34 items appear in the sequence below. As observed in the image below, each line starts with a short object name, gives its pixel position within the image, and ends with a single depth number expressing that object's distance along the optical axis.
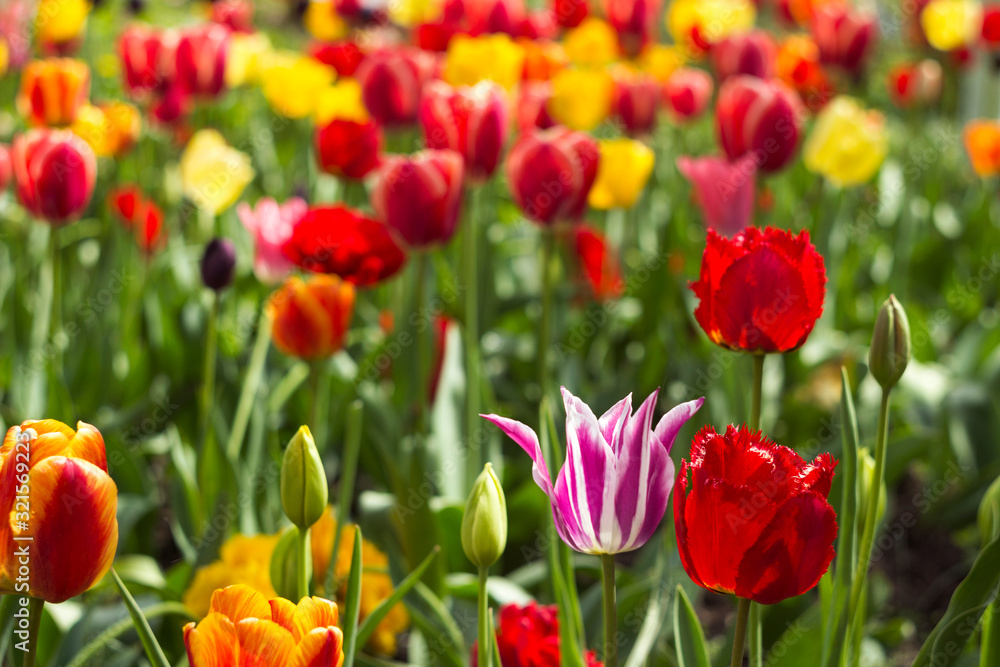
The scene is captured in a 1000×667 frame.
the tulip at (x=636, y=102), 3.24
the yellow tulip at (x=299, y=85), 3.53
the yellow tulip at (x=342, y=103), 3.20
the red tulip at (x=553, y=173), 1.89
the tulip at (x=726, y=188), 2.28
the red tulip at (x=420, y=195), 1.84
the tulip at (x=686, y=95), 3.43
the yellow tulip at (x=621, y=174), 2.66
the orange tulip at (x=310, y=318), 1.81
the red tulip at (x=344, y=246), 1.81
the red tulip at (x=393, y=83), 2.58
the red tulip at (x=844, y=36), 3.68
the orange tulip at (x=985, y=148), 3.74
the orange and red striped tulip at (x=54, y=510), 1.43
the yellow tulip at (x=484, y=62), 2.88
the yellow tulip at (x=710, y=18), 4.03
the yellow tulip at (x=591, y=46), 4.01
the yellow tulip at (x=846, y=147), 2.83
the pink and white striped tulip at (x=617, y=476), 1.47
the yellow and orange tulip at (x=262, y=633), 1.41
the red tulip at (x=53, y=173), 1.90
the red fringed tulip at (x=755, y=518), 1.43
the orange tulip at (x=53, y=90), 2.68
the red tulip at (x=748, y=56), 3.22
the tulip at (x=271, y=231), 1.99
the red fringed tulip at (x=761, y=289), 1.51
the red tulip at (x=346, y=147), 2.32
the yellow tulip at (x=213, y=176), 2.43
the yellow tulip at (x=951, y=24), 4.23
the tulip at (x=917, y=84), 4.32
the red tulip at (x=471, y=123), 1.92
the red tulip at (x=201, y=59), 3.00
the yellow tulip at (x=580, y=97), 2.99
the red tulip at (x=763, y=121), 2.27
